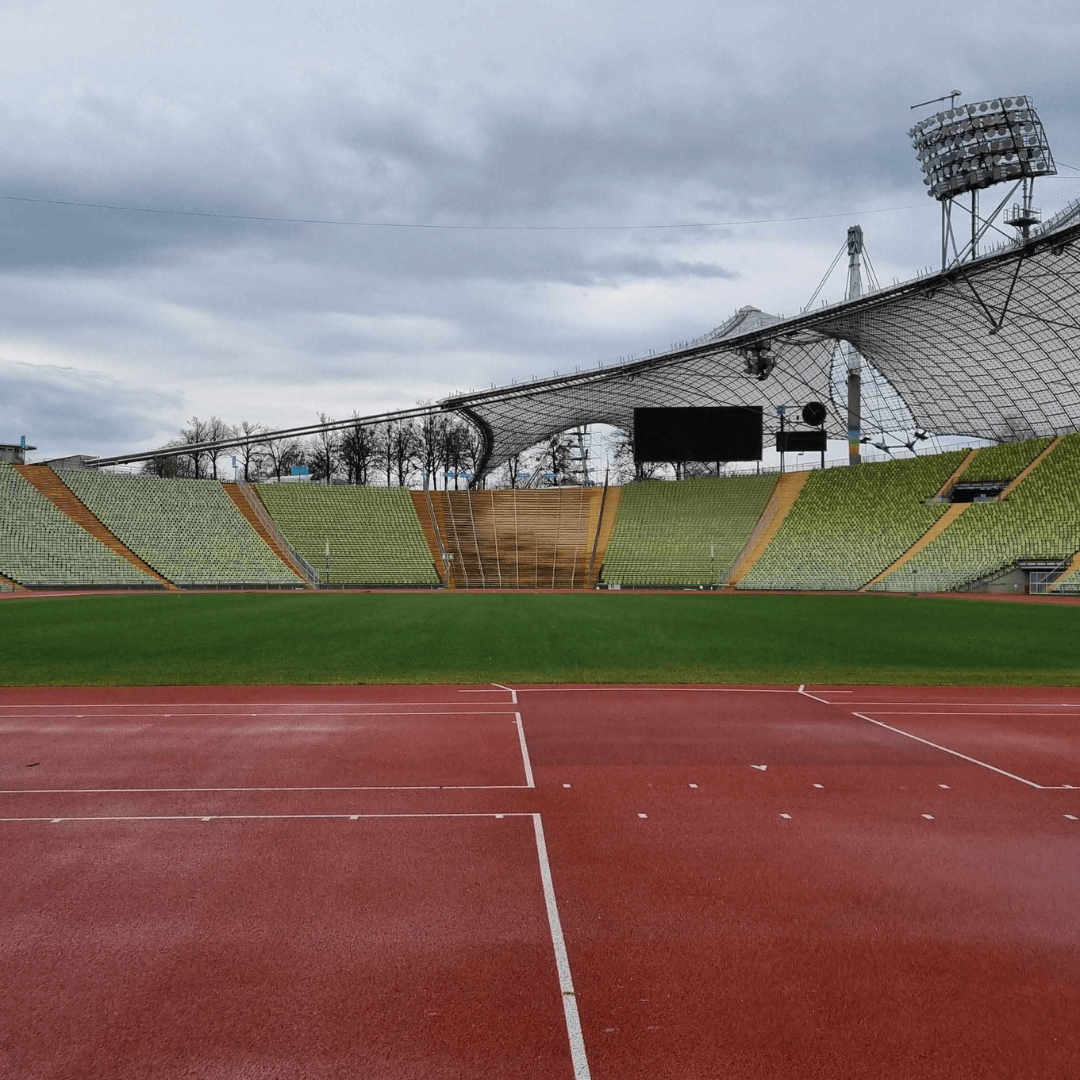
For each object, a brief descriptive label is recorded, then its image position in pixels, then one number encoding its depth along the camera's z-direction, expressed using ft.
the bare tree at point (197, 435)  333.19
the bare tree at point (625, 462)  302.66
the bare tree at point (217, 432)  339.16
